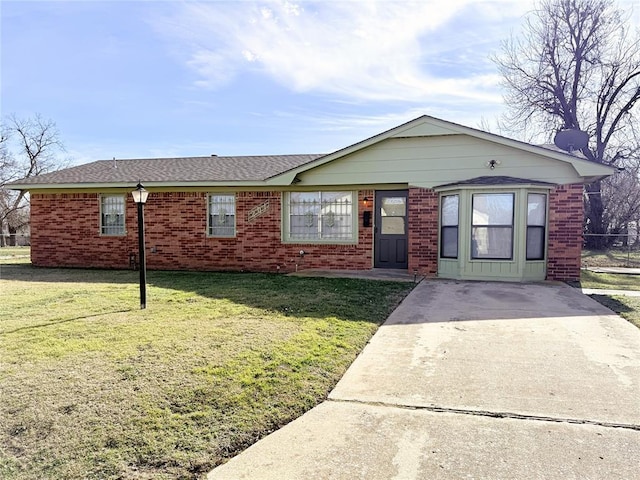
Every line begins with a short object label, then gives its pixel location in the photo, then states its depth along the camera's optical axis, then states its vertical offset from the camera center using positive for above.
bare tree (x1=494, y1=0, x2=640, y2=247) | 22.39 +7.78
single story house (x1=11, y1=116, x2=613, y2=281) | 9.17 +0.23
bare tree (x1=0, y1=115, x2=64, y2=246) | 34.03 +5.06
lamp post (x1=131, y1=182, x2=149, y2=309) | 6.08 -0.26
